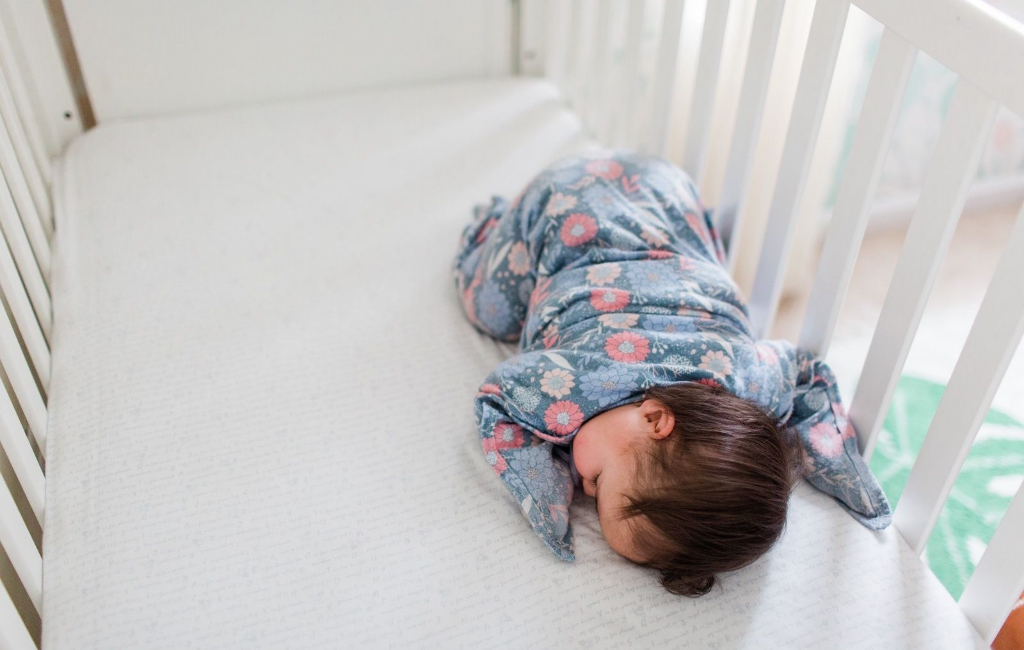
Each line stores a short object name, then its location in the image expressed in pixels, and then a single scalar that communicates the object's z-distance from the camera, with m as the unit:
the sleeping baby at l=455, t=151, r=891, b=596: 0.82
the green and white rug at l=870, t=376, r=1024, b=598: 1.33
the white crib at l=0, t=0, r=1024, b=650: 0.82
